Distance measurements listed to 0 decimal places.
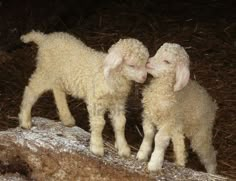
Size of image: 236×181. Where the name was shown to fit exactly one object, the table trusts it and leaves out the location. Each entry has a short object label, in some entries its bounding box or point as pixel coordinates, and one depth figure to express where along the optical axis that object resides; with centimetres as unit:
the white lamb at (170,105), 651
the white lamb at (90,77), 655
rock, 661
